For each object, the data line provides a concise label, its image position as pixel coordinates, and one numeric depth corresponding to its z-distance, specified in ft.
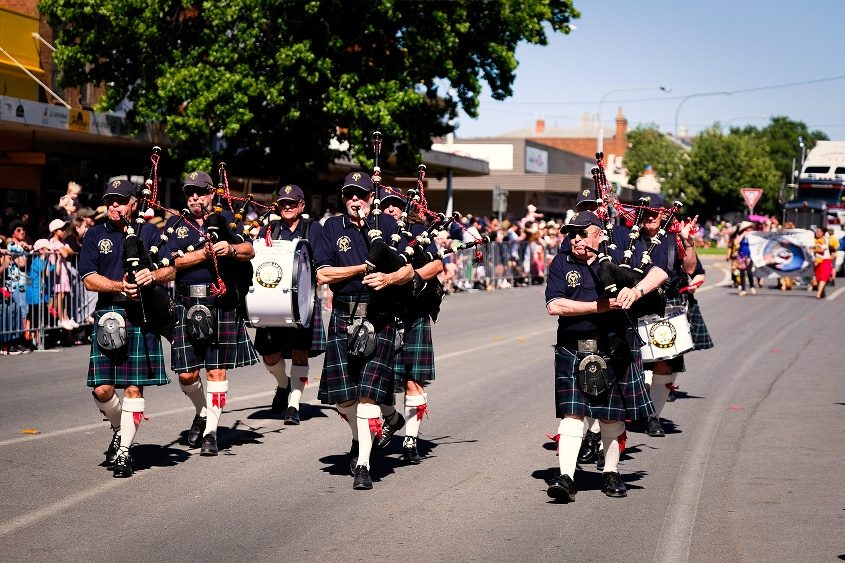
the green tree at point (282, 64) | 79.20
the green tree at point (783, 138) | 423.64
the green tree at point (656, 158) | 268.00
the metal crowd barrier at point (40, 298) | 50.75
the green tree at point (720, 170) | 270.05
